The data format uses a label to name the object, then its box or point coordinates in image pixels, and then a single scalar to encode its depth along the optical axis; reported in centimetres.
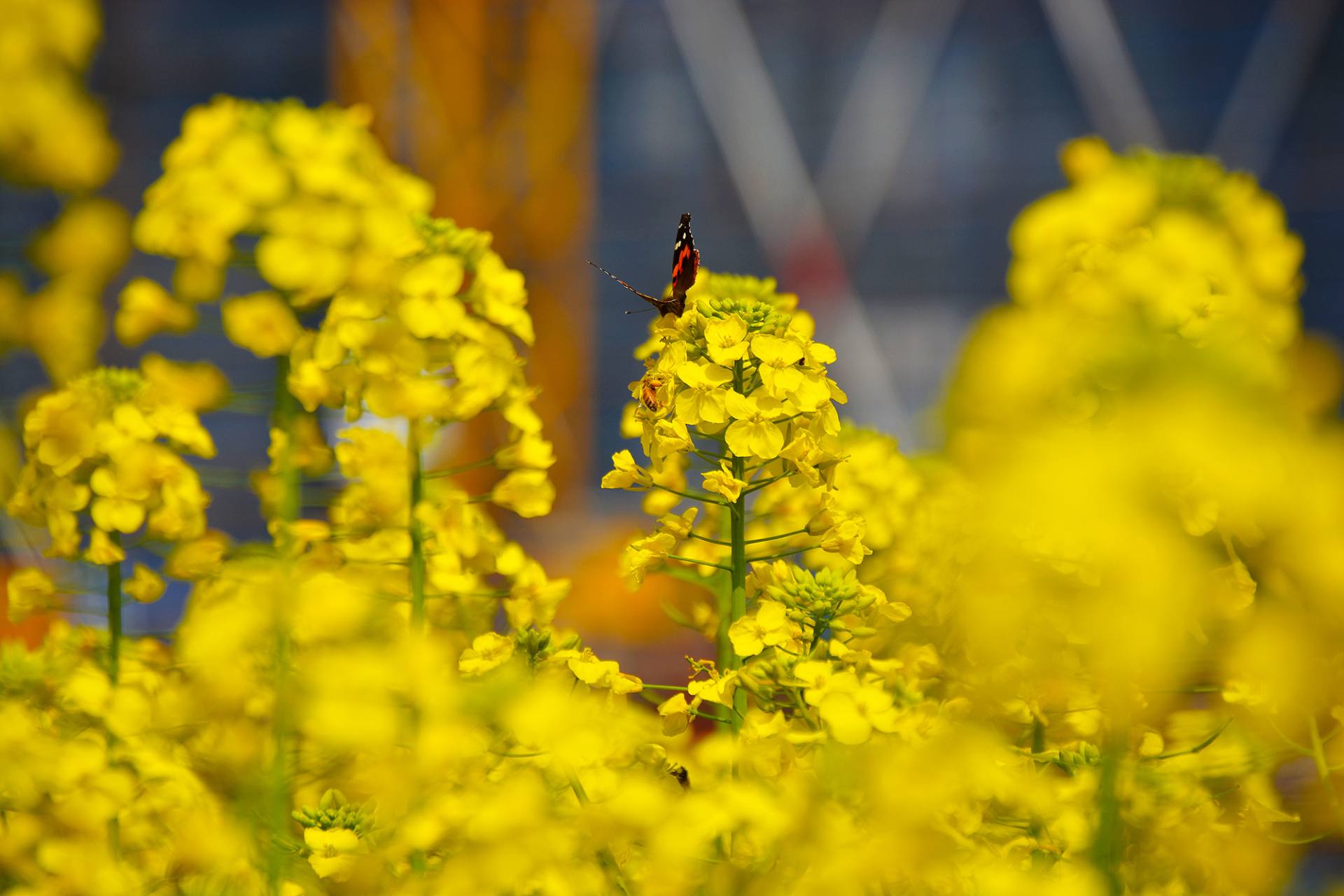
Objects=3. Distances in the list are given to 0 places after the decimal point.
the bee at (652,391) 232
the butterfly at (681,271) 238
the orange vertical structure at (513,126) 1222
